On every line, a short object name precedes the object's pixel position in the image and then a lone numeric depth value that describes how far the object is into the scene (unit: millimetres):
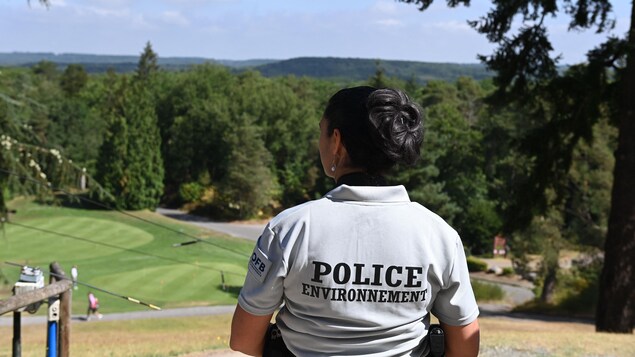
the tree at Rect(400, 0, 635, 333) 10969
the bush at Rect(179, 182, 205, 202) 51781
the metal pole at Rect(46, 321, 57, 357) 4973
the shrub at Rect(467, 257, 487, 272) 37844
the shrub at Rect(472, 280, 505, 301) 28111
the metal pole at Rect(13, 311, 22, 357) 4472
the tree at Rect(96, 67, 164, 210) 47750
